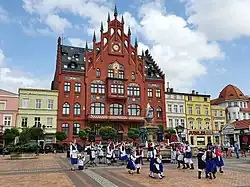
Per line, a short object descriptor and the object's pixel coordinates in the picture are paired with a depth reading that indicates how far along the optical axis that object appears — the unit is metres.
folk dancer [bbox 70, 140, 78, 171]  14.65
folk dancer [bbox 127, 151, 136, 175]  12.41
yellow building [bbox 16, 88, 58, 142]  37.87
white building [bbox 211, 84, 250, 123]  48.82
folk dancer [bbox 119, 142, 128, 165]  17.08
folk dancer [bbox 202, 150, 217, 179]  10.83
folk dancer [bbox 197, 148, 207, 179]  11.02
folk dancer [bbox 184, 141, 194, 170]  14.30
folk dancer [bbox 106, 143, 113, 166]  17.26
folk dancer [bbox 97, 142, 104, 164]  18.38
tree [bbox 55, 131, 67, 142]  35.99
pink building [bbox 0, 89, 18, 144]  37.06
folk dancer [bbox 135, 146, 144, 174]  12.64
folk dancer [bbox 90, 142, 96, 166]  16.88
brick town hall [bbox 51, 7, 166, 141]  39.94
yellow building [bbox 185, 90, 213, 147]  46.37
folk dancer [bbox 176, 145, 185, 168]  14.82
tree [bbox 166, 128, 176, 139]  40.37
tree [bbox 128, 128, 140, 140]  37.35
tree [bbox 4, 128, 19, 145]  32.85
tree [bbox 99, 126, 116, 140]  36.04
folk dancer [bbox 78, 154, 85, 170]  14.72
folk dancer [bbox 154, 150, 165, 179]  10.94
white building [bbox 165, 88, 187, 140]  45.79
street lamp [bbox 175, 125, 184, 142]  38.32
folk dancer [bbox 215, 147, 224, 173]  12.82
